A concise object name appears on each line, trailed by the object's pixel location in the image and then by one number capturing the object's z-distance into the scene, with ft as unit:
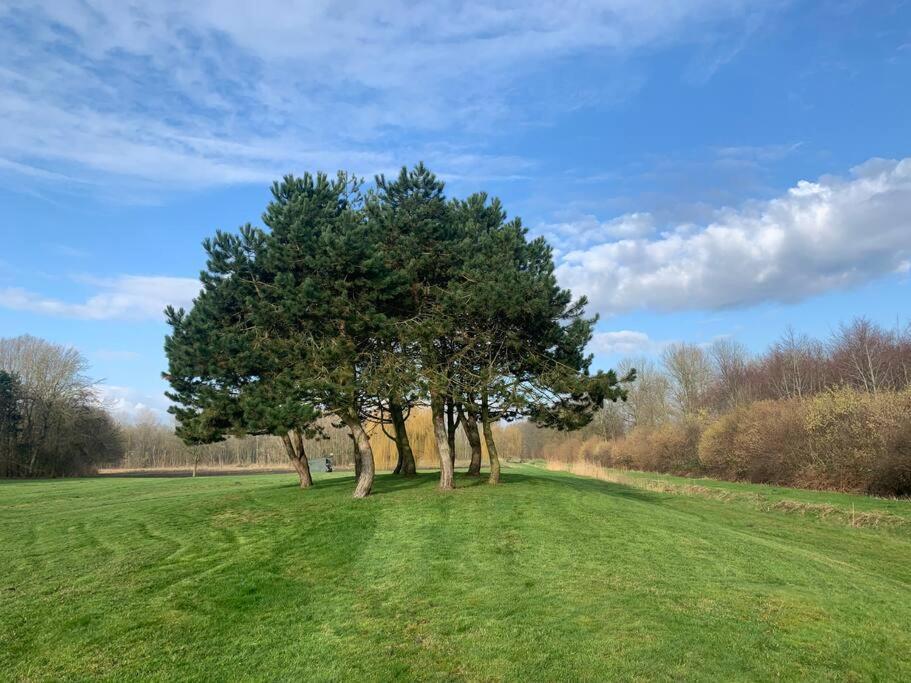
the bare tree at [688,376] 225.15
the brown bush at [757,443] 113.70
